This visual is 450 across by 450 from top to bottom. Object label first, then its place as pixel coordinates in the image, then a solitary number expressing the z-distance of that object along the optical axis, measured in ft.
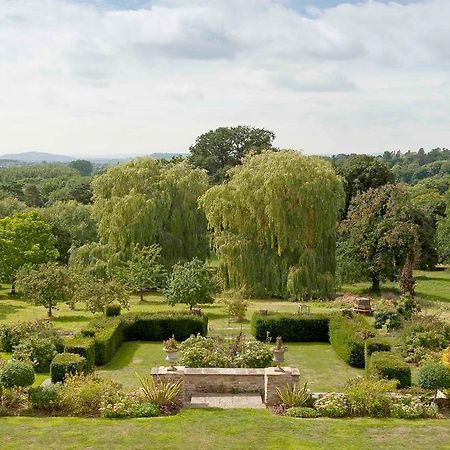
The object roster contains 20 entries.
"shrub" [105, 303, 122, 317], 82.38
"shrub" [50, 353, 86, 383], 52.90
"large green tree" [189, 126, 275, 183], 210.26
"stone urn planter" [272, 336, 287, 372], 51.80
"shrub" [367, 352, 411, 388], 52.13
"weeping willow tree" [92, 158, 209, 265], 118.93
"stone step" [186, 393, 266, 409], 48.98
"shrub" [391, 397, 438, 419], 46.26
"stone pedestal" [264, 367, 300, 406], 49.08
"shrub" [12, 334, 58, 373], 62.85
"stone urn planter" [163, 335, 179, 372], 51.47
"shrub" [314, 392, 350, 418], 46.39
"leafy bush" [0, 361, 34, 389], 48.16
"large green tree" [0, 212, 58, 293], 120.67
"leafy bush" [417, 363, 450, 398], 49.97
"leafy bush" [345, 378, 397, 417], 46.44
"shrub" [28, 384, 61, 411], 46.93
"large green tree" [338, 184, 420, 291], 115.44
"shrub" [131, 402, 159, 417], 45.68
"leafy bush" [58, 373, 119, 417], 46.62
